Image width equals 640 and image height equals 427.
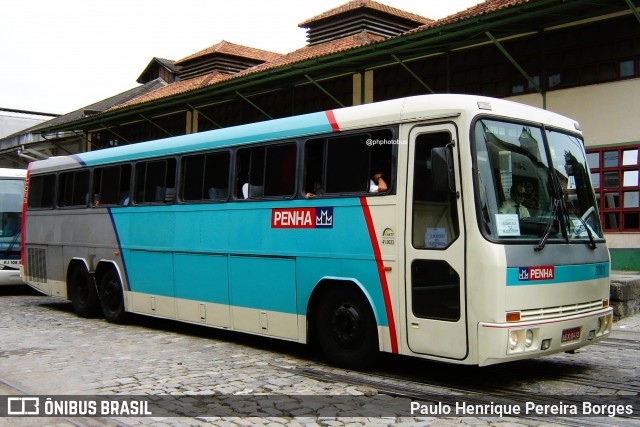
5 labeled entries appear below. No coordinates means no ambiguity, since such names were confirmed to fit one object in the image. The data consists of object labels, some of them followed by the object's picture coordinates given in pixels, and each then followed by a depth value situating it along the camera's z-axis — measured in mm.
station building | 14258
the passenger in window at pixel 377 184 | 7744
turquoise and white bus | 6828
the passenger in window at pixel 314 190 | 8581
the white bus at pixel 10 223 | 17531
